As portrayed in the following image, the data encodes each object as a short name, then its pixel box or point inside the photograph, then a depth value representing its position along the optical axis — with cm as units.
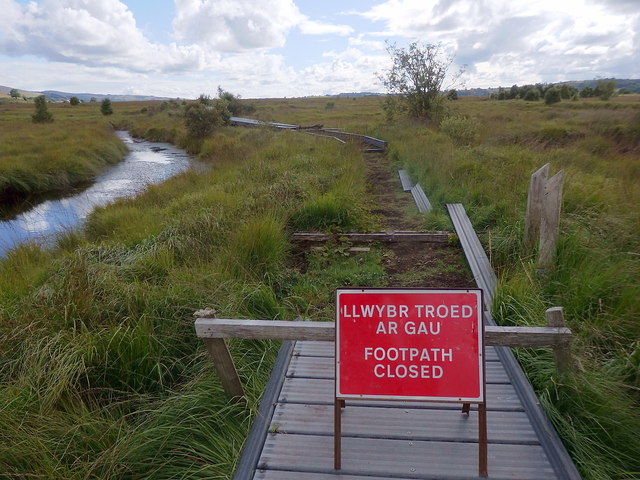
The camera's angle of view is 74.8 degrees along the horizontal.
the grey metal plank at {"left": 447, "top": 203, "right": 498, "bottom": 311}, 447
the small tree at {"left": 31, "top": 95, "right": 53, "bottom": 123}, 3177
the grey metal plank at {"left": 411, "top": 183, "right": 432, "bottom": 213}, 773
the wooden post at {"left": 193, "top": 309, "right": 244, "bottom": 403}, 264
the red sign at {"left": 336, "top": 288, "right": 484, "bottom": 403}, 220
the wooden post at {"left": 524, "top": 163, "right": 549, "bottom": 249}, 445
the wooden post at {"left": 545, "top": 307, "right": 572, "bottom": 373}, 233
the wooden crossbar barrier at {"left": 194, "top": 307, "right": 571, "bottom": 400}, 235
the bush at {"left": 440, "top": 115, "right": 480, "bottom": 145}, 1343
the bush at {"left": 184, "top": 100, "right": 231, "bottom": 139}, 2572
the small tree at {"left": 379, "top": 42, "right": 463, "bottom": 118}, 1966
